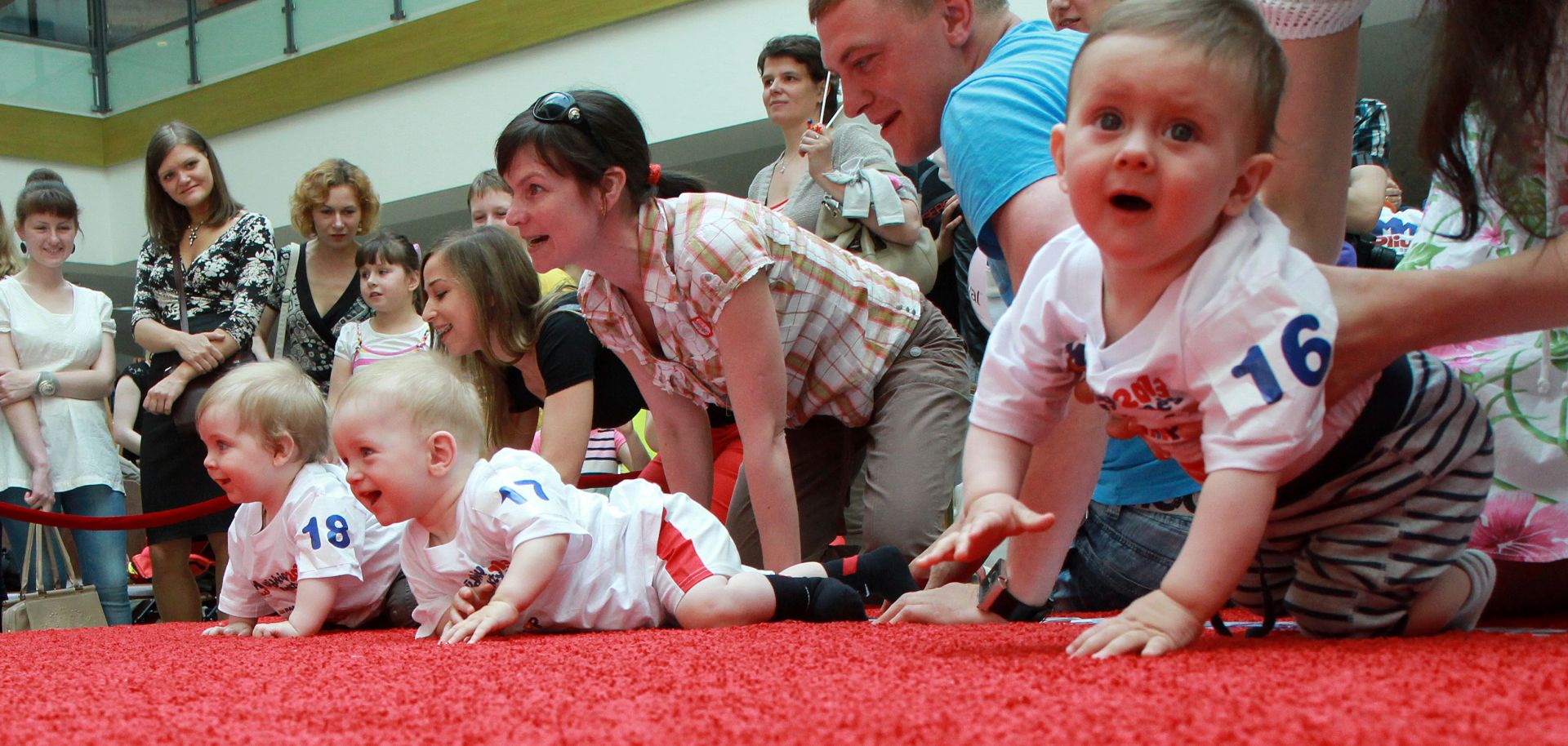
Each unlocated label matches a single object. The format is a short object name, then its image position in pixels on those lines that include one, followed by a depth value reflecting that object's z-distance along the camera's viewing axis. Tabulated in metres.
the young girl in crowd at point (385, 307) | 4.20
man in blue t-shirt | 1.70
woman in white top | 4.24
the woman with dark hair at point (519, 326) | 3.09
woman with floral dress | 1.32
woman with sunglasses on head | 2.54
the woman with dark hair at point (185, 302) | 3.93
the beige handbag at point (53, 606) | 3.79
